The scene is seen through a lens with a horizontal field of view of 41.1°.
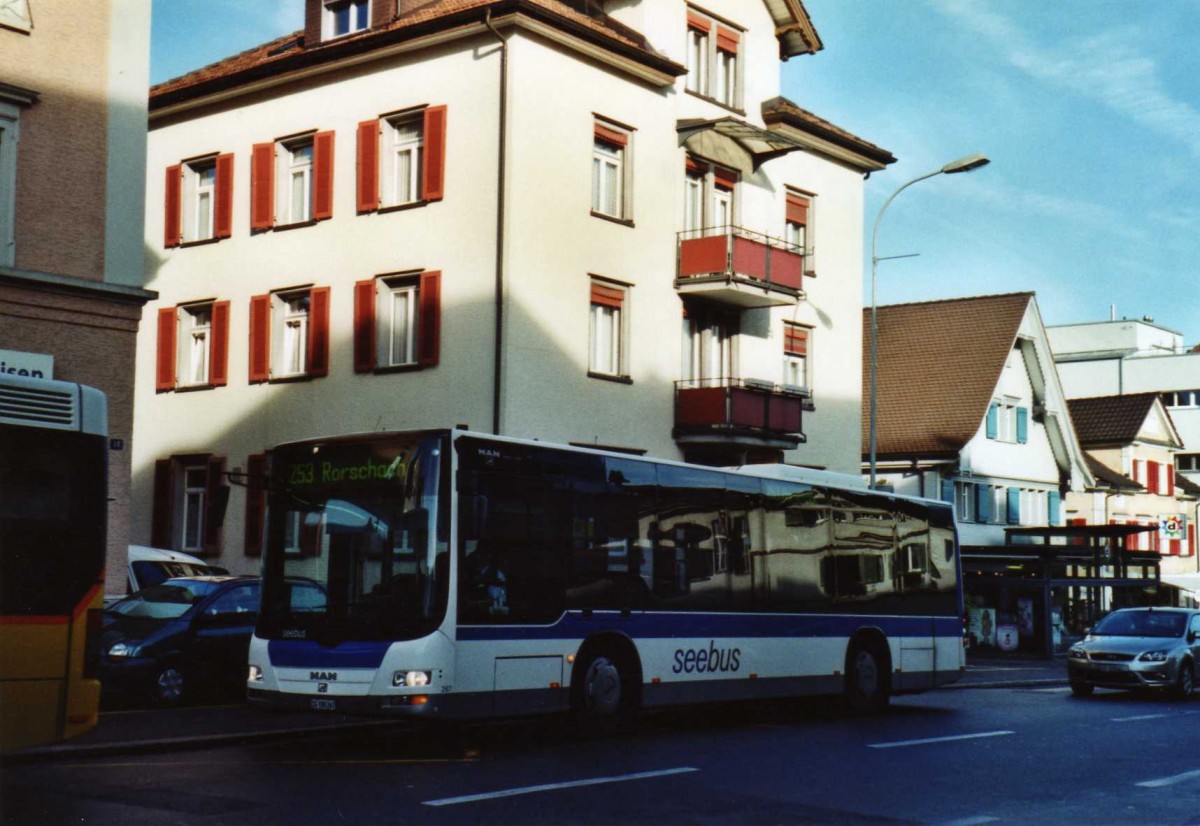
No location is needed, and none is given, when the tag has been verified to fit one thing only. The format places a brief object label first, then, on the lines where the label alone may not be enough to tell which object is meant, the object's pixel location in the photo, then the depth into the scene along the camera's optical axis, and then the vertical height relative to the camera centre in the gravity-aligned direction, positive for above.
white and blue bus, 14.21 -0.27
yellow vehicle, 10.62 -0.03
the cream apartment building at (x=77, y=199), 22.05 +4.98
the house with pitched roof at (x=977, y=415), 50.59 +4.69
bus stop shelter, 42.28 -0.63
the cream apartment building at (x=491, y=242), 29.80 +6.29
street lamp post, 32.53 +7.93
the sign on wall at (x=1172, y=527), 65.38 +1.28
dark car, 18.31 -1.02
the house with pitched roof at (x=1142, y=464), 63.22 +3.82
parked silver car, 25.36 -1.59
